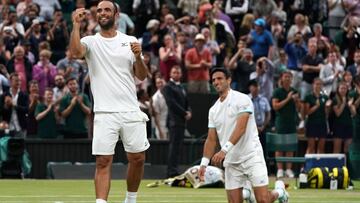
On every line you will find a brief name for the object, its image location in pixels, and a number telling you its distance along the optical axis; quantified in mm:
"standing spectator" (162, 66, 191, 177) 24859
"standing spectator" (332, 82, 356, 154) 26891
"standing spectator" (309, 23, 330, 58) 30375
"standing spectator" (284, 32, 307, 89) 29516
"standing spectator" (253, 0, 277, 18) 31969
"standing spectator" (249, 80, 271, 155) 26375
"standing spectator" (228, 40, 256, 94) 28312
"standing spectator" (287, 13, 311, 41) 30969
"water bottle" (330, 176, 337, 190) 22281
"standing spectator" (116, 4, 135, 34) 29188
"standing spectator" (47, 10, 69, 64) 28625
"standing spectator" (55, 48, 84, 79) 26906
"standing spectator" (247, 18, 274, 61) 29844
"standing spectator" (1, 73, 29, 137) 25297
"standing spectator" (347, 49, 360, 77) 29047
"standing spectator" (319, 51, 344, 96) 28812
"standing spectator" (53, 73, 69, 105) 26297
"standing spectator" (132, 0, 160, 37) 31031
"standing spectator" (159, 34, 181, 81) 27938
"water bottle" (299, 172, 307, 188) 22500
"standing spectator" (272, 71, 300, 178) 25984
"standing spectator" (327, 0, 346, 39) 33094
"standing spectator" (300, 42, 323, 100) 28984
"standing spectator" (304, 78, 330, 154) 26828
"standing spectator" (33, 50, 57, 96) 26766
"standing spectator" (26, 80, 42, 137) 25641
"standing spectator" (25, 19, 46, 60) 27984
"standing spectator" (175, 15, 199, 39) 29266
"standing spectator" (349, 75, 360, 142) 24828
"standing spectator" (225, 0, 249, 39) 31875
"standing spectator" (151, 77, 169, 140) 26547
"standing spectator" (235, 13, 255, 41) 30827
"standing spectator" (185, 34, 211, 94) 27766
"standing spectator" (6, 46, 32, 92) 26533
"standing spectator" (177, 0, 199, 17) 31469
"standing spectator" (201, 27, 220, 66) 28844
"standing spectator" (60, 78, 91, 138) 25672
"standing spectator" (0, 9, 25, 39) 27875
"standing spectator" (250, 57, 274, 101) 28141
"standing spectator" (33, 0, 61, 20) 29766
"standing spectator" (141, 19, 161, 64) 28984
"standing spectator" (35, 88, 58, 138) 25547
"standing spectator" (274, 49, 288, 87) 29378
